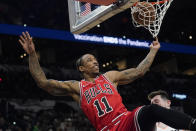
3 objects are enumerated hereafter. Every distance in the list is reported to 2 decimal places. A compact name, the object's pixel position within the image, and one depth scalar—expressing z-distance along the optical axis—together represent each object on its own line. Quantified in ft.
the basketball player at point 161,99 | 17.03
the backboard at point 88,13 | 13.98
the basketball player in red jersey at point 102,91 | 11.53
